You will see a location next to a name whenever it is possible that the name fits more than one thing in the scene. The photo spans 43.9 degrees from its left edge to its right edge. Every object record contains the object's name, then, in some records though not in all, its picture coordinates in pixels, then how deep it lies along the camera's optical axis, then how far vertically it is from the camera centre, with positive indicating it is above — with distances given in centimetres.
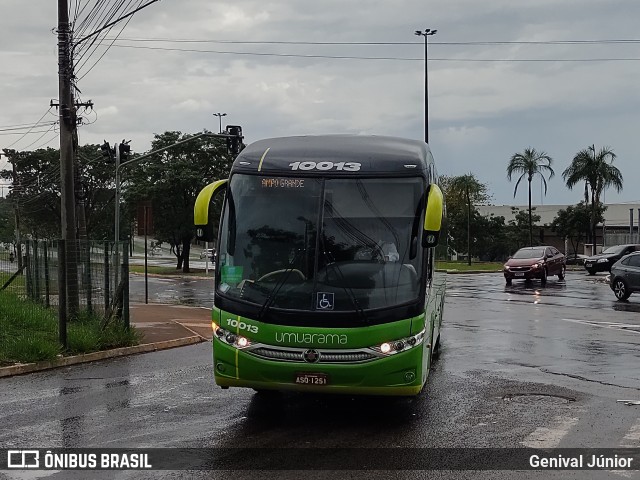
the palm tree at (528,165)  5475 +365
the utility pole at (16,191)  6304 +262
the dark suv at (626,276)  2467 -186
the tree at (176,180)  5353 +282
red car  3384 -202
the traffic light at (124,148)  3225 +301
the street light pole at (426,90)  4350 +709
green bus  788 -49
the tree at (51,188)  6556 +287
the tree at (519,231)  6131 -102
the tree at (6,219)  8538 +47
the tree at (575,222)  5959 -35
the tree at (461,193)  6141 +208
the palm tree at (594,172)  5247 +299
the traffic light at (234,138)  3100 +326
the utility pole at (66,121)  1645 +215
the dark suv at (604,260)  4138 -224
